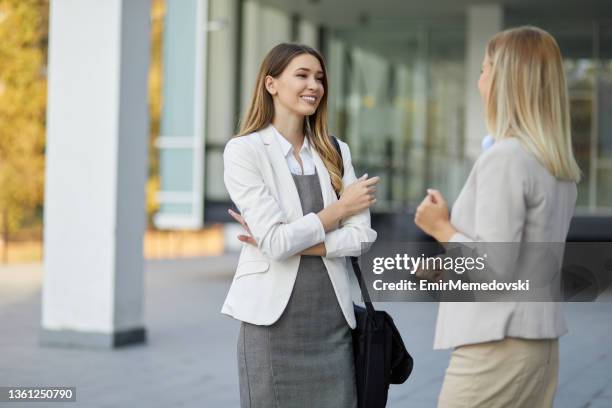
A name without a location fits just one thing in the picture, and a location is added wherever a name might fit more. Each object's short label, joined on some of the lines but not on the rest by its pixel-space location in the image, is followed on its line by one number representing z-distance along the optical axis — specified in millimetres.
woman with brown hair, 5039
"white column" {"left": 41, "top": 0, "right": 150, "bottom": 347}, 13149
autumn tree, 30826
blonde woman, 3919
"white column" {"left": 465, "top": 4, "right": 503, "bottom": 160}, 29724
